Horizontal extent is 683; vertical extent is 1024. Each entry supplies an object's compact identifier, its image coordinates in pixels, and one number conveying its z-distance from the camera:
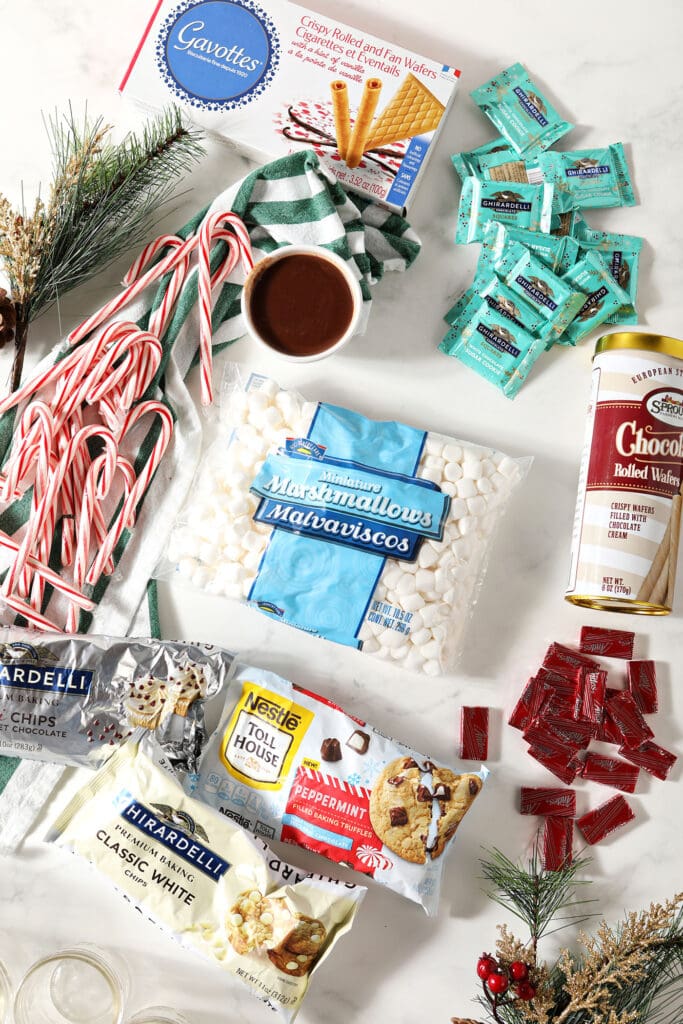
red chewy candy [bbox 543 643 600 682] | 1.37
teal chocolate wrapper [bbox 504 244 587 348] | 1.35
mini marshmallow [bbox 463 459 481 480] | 1.29
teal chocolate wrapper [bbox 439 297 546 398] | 1.37
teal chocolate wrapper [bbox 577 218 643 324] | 1.41
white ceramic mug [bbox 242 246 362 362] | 1.26
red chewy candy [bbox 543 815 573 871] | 1.34
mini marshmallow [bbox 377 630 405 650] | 1.26
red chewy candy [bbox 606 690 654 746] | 1.36
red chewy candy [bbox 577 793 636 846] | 1.36
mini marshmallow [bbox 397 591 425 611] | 1.25
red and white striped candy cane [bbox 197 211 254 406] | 1.32
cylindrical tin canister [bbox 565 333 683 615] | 1.25
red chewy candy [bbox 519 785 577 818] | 1.35
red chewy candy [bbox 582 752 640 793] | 1.36
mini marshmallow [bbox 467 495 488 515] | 1.28
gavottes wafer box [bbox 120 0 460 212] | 1.33
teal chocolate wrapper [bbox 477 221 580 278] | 1.38
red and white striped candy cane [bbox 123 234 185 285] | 1.37
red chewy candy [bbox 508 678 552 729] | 1.36
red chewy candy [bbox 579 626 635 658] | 1.37
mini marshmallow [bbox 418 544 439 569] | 1.26
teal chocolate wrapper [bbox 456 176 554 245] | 1.39
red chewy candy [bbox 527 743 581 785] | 1.35
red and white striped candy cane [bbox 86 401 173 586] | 1.32
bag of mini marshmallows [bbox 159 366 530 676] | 1.26
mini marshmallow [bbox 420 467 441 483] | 1.29
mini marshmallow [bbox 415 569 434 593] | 1.26
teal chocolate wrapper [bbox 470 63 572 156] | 1.42
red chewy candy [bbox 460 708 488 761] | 1.36
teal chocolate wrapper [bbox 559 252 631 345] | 1.38
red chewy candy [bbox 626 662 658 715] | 1.37
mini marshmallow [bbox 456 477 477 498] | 1.28
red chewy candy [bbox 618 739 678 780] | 1.36
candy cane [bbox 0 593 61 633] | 1.30
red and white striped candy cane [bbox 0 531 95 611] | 1.29
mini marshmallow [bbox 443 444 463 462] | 1.30
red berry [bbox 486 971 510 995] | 1.19
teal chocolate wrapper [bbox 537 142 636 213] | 1.41
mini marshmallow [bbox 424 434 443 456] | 1.31
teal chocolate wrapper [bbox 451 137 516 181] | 1.41
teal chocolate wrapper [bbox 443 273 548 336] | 1.37
